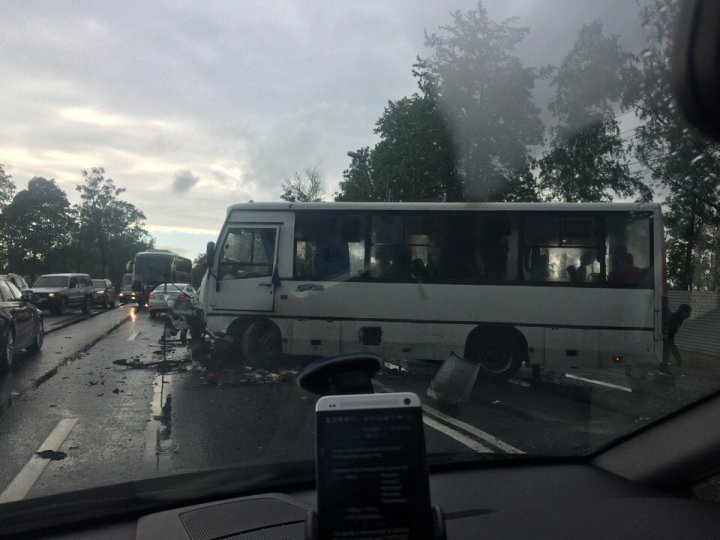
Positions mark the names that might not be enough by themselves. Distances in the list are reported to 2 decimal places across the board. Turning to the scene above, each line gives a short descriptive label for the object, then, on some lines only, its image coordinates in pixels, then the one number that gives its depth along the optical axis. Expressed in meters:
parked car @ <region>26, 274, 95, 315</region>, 27.28
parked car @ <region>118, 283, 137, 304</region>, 36.72
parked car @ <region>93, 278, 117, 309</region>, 33.91
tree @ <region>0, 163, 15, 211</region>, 51.54
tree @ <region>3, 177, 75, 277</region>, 51.56
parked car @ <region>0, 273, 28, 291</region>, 17.46
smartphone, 1.62
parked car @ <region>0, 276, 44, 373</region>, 10.76
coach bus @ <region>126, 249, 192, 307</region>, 30.78
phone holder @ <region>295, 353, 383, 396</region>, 1.90
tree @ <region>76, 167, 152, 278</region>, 60.00
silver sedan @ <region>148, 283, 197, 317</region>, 24.65
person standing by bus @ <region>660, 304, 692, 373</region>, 8.74
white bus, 10.23
